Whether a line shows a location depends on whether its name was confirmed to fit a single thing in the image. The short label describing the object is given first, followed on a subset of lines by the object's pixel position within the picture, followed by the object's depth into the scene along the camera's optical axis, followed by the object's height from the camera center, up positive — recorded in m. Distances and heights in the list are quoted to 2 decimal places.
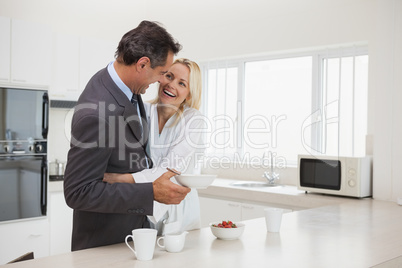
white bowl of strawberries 1.88 -0.41
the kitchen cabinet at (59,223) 4.08 -0.86
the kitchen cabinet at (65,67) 4.17 +0.57
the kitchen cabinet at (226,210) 3.61 -0.65
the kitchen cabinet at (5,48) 3.73 +0.65
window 3.86 +0.27
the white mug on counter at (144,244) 1.54 -0.39
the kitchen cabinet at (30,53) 3.80 +0.64
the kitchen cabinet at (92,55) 4.37 +0.73
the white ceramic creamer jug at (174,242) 1.66 -0.41
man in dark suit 1.58 -0.06
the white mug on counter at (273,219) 2.02 -0.39
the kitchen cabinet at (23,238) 3.72 -0.93
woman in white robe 2.03 -0.01
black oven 3.68 -0.20
